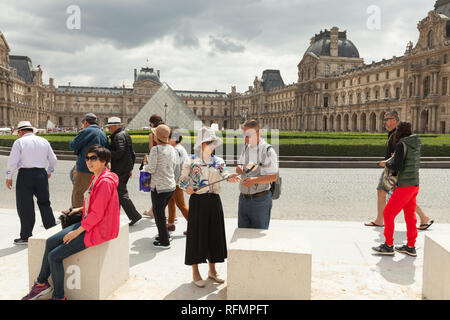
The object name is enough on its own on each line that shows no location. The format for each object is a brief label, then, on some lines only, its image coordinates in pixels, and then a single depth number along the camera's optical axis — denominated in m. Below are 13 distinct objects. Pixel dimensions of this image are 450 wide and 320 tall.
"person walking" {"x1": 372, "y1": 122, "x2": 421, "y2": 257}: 4.38
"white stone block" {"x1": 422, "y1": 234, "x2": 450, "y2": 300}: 3.06
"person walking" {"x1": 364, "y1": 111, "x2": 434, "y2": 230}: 5.21
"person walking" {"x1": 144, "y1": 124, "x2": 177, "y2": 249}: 4.77
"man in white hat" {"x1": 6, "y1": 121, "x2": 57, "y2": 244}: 4.91
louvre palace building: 42.22
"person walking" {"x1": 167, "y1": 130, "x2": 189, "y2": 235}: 5.66
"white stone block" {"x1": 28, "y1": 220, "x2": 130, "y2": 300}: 3.20
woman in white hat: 3.59
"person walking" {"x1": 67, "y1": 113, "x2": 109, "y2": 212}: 5.25
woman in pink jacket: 3.13
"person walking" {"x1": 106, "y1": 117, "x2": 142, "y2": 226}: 5.68
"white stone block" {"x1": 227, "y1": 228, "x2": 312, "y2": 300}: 3.11
